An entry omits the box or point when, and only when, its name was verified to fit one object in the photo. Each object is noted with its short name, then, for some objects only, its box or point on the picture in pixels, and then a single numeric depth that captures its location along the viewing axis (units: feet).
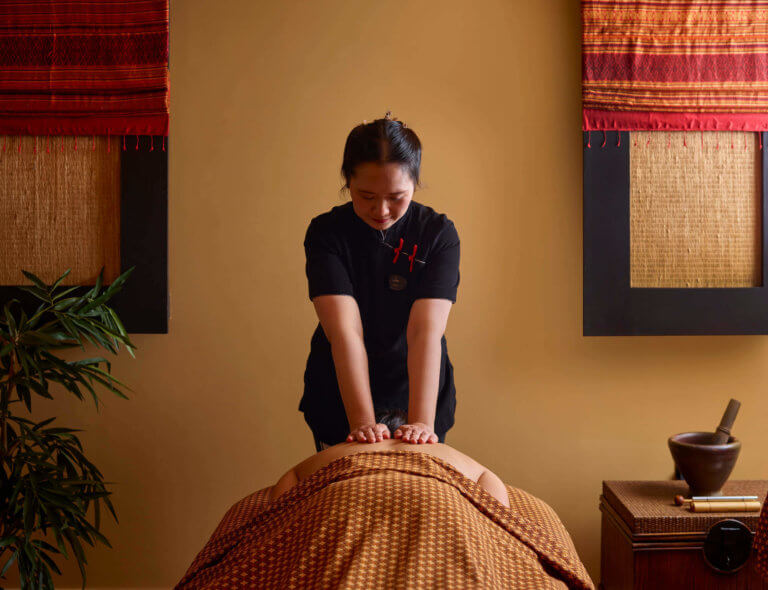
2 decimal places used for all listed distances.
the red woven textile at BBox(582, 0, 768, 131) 7.84
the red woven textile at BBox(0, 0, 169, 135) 7.89
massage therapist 5.46
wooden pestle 6.85
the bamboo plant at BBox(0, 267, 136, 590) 6.66
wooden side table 6.53
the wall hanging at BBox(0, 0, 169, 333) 7.90
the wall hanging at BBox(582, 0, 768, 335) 7.86
